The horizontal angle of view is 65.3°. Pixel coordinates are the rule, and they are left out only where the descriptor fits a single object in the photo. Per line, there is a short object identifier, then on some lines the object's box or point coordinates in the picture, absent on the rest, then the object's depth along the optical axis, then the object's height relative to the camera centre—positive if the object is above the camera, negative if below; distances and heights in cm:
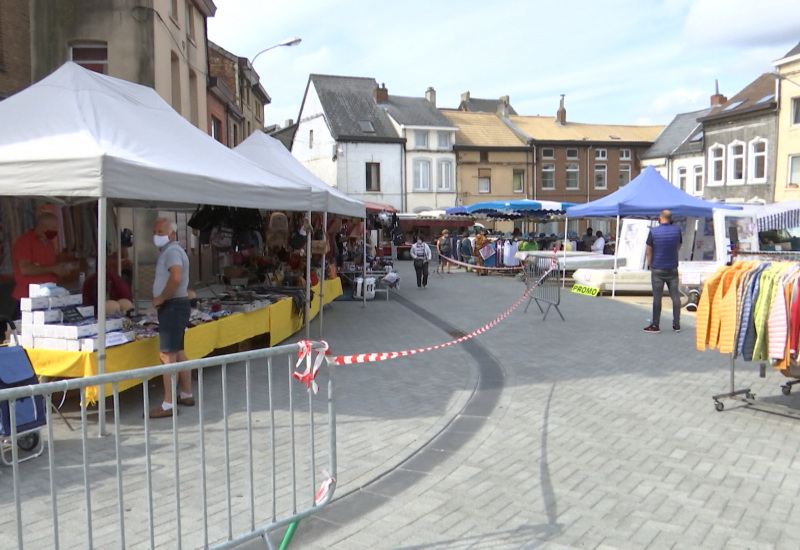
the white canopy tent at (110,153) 505 +80
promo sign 1611 -135
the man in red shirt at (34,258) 637 -19
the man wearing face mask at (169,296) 559 -50
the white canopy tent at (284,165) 1004 +129
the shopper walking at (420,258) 1802 -55
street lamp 1856 +590
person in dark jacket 1002 -40
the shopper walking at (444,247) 2334 -30
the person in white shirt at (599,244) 2392 -23
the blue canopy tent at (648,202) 1502 +90
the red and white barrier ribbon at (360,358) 397 -86
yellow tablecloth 539 -108
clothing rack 562 -150
